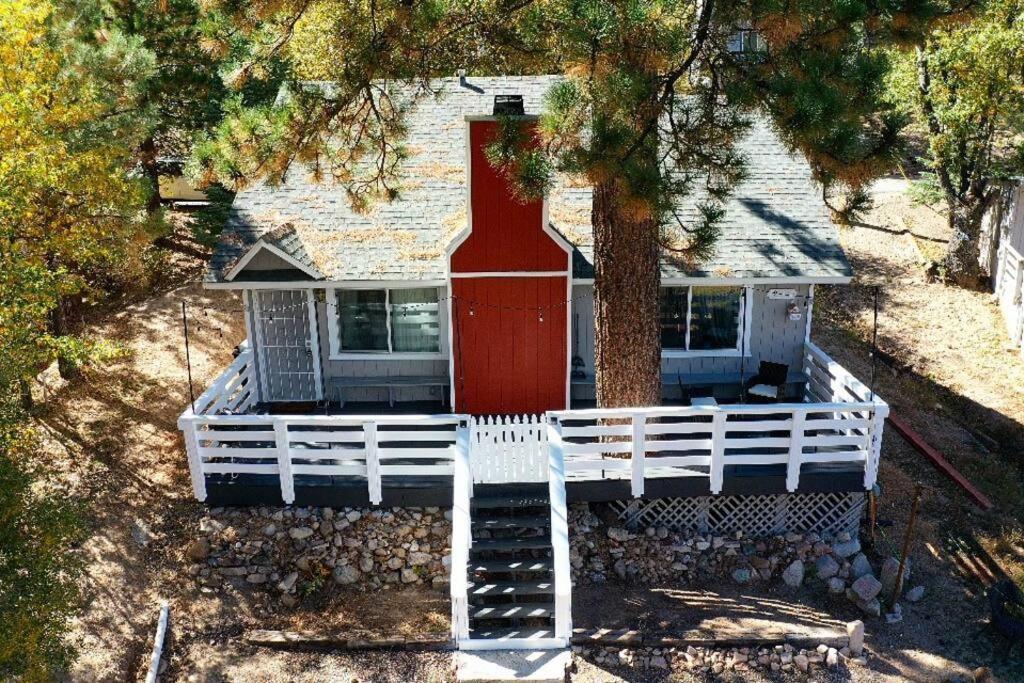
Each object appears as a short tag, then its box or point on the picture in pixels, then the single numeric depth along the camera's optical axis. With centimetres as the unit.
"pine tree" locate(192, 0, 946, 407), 883
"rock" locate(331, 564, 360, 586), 1124
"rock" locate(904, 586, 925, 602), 1134
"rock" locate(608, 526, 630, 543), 1169
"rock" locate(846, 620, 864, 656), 1022
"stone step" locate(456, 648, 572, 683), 941
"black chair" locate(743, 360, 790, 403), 1315
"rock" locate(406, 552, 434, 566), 1140
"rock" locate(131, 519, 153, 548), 1178
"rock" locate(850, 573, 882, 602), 1102
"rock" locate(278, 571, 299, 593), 1110
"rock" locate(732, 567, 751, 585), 1143
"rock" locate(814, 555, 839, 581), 1143
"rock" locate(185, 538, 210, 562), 1130
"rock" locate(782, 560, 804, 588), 1141
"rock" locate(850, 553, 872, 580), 1140
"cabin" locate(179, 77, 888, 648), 1116
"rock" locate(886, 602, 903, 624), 1098
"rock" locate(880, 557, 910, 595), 1129
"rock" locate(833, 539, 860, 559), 1162
